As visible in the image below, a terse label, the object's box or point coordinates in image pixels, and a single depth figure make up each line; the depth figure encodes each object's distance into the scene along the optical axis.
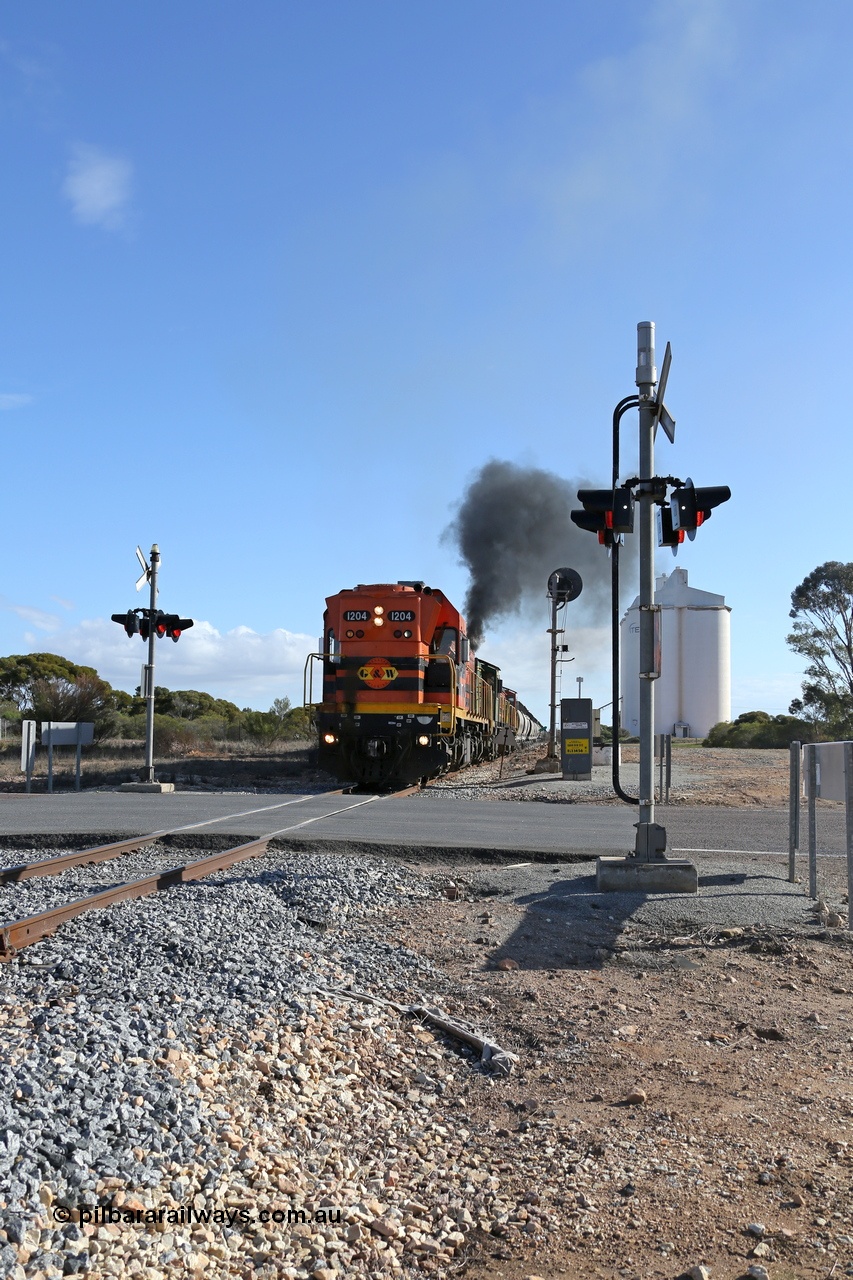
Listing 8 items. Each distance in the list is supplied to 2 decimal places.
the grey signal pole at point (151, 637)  22.70
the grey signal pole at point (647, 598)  8.63
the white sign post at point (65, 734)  22.80
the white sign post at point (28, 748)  21.69
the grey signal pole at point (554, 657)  28.48
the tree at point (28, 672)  60.75
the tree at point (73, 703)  47.00
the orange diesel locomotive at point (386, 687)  20.83
